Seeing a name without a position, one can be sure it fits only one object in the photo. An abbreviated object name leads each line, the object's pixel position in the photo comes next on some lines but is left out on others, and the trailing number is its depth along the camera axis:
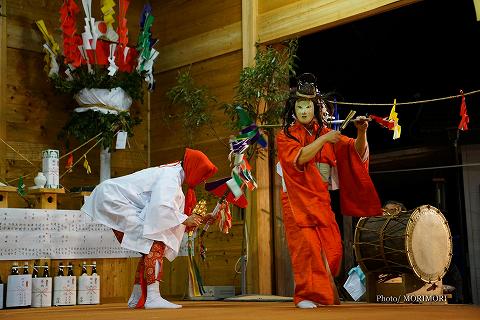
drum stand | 5.24
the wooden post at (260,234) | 6.49
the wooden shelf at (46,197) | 5.82
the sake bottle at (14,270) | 5.36
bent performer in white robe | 4.39
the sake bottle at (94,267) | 5.83
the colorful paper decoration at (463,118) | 5.11
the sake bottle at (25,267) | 5.47
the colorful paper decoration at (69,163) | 6.75
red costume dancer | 4.10
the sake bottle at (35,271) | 5.54
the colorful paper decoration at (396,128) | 4.71
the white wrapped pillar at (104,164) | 7.07
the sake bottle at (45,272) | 5.58
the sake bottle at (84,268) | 5.81
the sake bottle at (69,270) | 5.72
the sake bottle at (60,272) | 5.65
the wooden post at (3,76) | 6.90
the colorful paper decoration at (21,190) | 5.62
